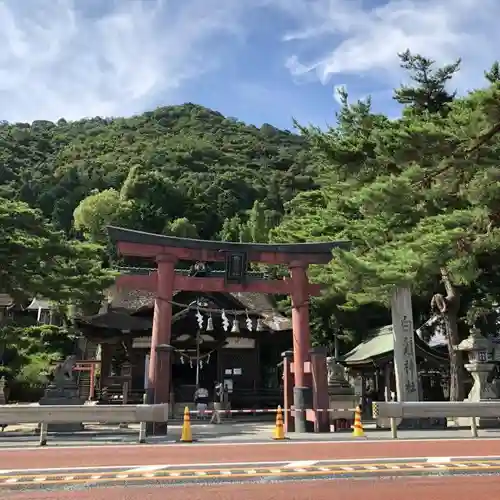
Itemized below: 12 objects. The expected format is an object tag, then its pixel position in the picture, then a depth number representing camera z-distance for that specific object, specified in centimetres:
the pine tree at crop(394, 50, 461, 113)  2170
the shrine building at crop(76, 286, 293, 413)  2597
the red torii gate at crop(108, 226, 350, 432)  1526
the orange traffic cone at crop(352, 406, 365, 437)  1326
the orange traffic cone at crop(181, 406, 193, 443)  1241
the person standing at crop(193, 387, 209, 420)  2253
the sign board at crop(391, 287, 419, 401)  1705
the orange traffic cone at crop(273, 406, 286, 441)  1280
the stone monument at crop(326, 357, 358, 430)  1627
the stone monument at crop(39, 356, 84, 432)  1574
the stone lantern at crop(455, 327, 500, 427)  1748
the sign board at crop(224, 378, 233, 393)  2732
